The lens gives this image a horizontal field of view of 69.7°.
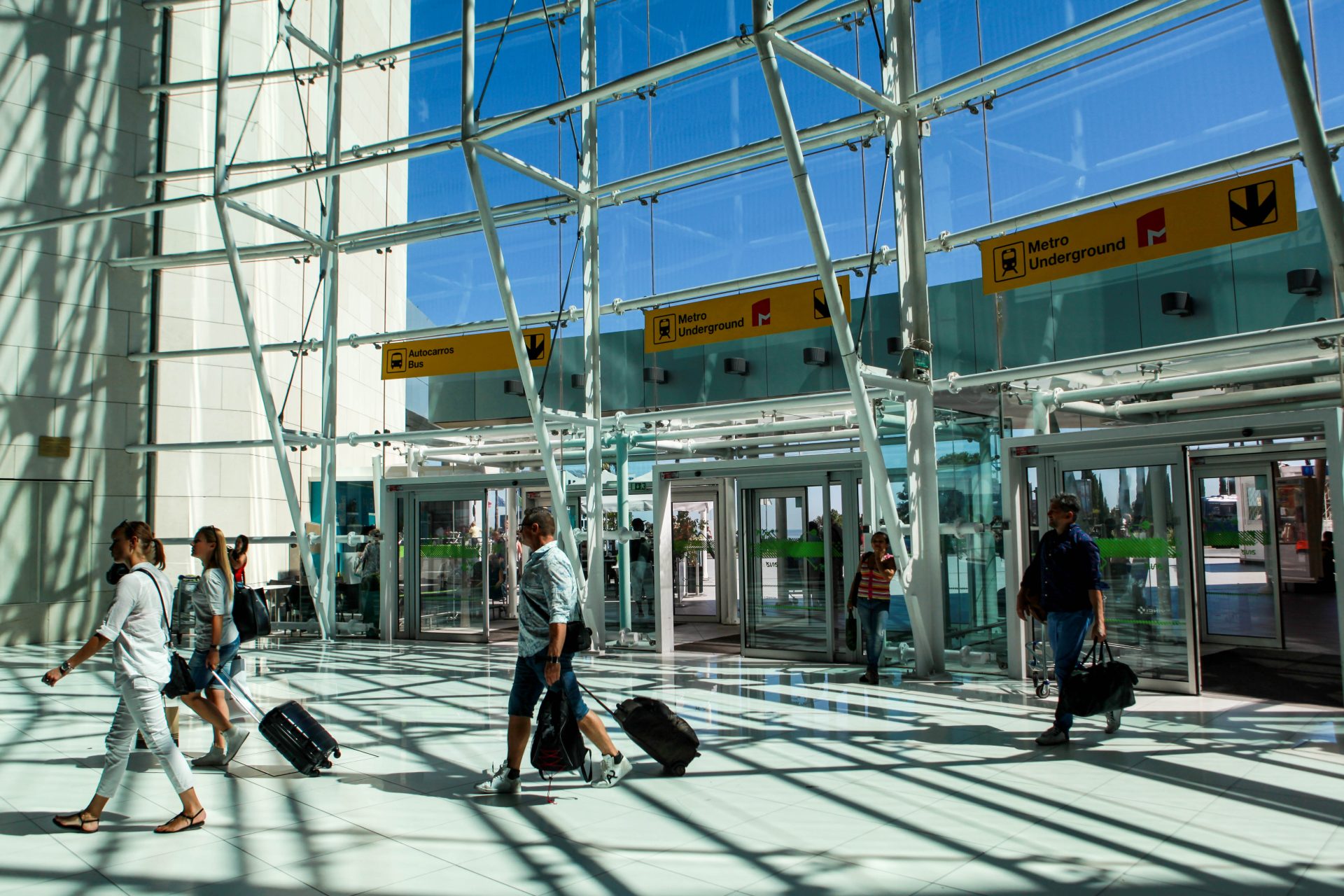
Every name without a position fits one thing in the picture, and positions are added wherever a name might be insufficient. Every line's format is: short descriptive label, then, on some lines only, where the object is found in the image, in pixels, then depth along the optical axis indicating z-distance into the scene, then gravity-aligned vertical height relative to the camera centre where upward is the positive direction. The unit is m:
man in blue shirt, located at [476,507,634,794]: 4.87 -0.54
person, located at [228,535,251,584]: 8.21 -0.11
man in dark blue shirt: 5.90 -0.41
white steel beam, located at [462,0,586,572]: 9.94 +2.73
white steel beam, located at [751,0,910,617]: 7.36 +2.14
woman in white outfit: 4.39 -0.62
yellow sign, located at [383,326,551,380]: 13.05 +2.58
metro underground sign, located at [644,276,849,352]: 11.12 +2.58
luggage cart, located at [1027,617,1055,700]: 7.97 -1.11
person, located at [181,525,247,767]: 5.64 -0.55
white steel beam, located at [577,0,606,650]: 11.56 +2.35
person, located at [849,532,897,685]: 8.59 -0.58
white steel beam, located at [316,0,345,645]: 13.16 +3.26
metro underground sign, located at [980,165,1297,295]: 7.99 +2.59
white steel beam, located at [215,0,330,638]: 12.31 +3.04
